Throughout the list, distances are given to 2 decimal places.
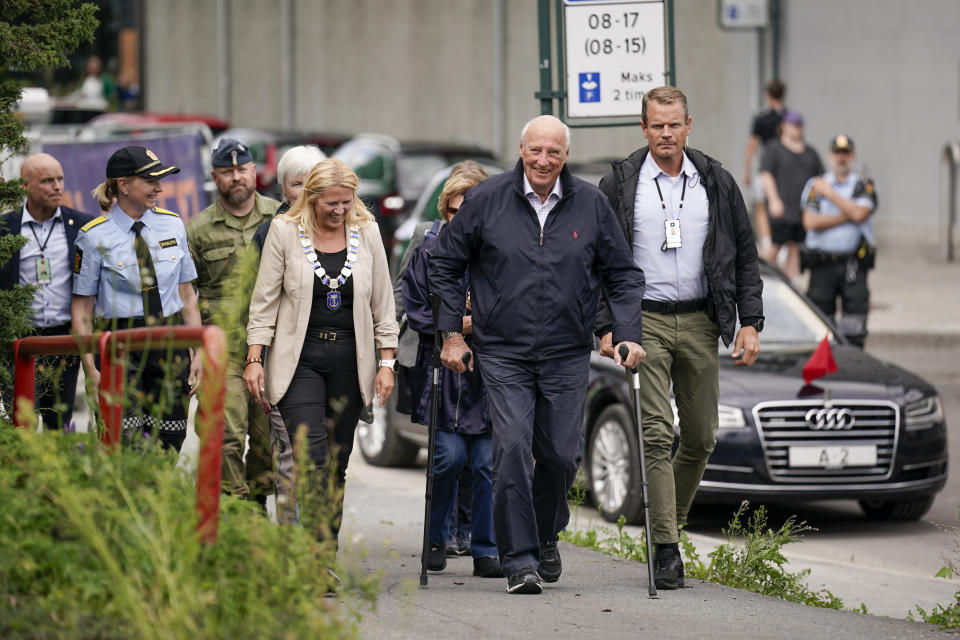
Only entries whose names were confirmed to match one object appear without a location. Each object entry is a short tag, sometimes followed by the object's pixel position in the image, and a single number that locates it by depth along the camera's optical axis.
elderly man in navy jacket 13.55
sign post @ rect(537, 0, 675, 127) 18.47
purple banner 29.50
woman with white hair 13.97
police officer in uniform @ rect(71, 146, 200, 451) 14.73
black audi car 18.83
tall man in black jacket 14.55
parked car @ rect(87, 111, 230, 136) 47.20
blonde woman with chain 13.81
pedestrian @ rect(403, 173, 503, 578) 15.07
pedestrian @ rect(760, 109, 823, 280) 32.87
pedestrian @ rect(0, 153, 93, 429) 15.81
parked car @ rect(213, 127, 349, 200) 49.00
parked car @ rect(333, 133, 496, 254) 44.19
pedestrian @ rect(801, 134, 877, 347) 27.45
